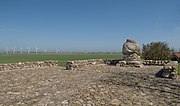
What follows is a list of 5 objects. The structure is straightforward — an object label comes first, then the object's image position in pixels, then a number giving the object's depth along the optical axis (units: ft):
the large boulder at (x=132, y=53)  38.67
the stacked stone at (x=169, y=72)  22.52
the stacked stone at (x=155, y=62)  41.10
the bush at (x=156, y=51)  51.95
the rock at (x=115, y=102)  12.74
